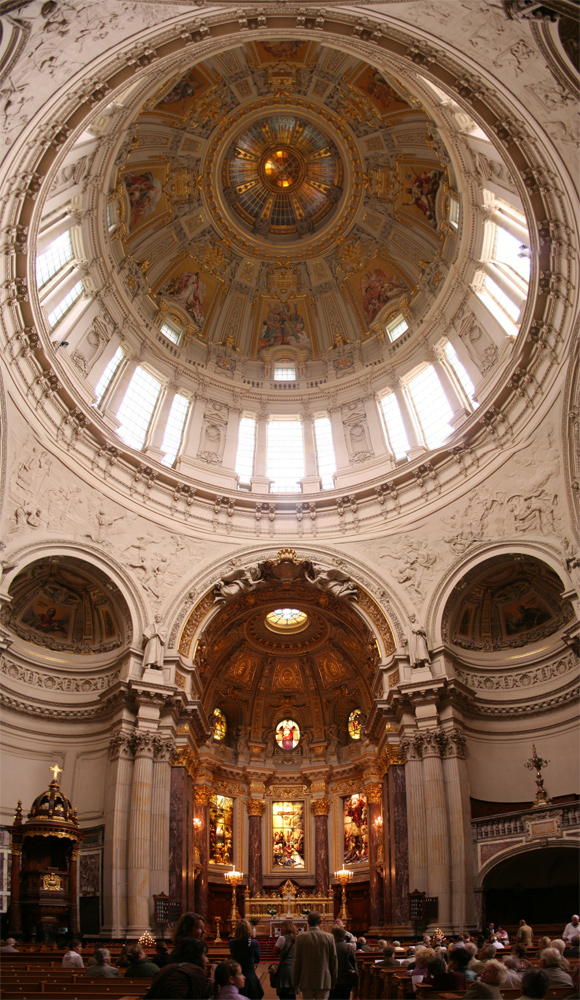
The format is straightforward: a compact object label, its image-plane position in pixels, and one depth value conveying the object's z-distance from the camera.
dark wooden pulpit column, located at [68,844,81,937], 18.91
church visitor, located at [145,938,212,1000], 4.91
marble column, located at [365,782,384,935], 24.62
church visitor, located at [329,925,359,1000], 9.97
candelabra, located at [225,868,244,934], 27.03
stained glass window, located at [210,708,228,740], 31.14
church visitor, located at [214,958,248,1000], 5.95
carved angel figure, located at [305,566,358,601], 25.96
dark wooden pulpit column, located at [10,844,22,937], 17.84
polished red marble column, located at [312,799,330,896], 29.25
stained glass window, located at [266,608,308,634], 30.95
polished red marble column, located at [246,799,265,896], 29.19
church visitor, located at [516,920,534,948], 12.64
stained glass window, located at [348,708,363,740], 31.47
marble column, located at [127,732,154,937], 19.84
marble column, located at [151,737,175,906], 20.77
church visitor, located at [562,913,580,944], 13.09
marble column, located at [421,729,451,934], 19.78
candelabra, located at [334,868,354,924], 26.92
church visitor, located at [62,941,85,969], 11.90
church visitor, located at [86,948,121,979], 9.43
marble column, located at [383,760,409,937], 20.79
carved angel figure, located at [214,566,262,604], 25.94
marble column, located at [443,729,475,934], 19.41
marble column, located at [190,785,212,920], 25.45
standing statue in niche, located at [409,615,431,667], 23.27
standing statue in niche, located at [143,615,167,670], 23.23
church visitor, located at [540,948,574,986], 7.26
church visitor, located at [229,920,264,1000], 8.47
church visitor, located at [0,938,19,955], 13.80
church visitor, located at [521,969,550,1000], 5.64
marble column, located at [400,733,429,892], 20.59
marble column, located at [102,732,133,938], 19.77
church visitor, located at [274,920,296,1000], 10.15
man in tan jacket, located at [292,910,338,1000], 8.25
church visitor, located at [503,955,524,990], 7.60
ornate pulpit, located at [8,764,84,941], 18.45
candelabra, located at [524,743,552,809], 19.91
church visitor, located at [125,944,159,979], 9.09
